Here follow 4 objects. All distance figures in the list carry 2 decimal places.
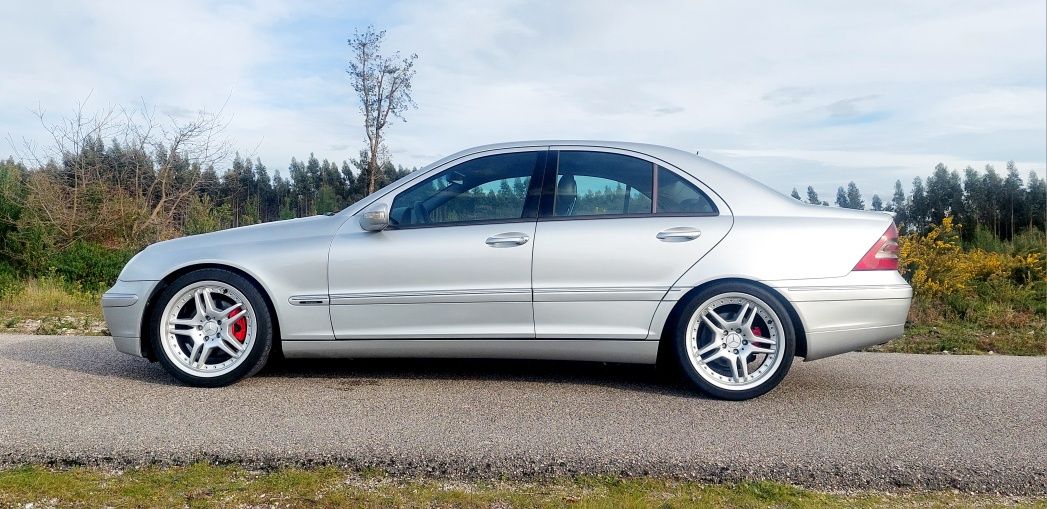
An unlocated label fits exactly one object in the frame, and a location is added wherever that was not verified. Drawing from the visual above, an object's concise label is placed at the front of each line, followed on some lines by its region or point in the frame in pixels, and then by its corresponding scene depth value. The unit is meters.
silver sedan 4.66
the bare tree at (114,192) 15.40
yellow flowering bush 9.93
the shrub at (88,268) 13.49
